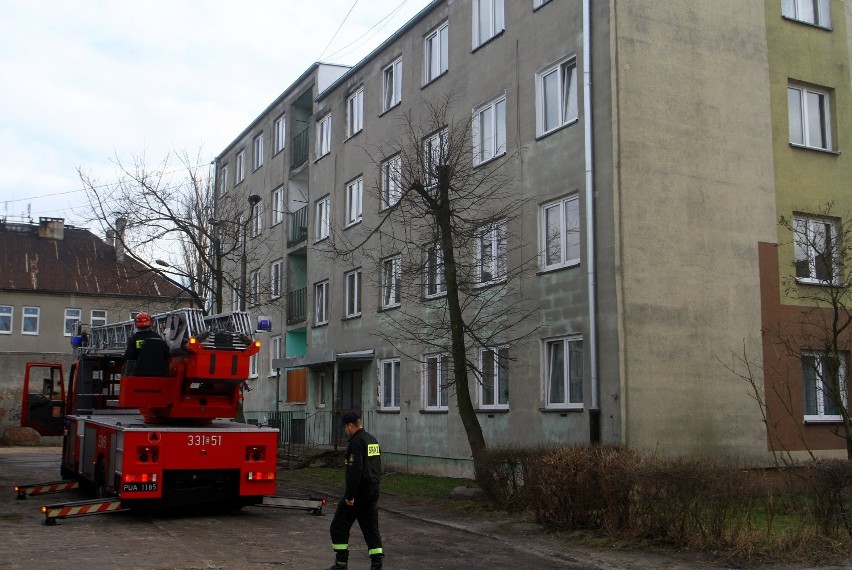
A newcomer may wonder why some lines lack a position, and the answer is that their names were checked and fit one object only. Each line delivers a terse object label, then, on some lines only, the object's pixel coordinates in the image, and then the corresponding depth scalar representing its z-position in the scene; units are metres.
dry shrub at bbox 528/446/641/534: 11.30
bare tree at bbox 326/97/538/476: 15.83
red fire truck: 13.05
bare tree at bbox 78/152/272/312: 25.36
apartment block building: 16.08
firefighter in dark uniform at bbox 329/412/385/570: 9.33
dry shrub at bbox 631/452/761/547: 10.26
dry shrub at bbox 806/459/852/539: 10.37
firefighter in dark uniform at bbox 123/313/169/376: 14.48
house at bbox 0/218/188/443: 49.31
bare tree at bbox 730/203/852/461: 16.89
